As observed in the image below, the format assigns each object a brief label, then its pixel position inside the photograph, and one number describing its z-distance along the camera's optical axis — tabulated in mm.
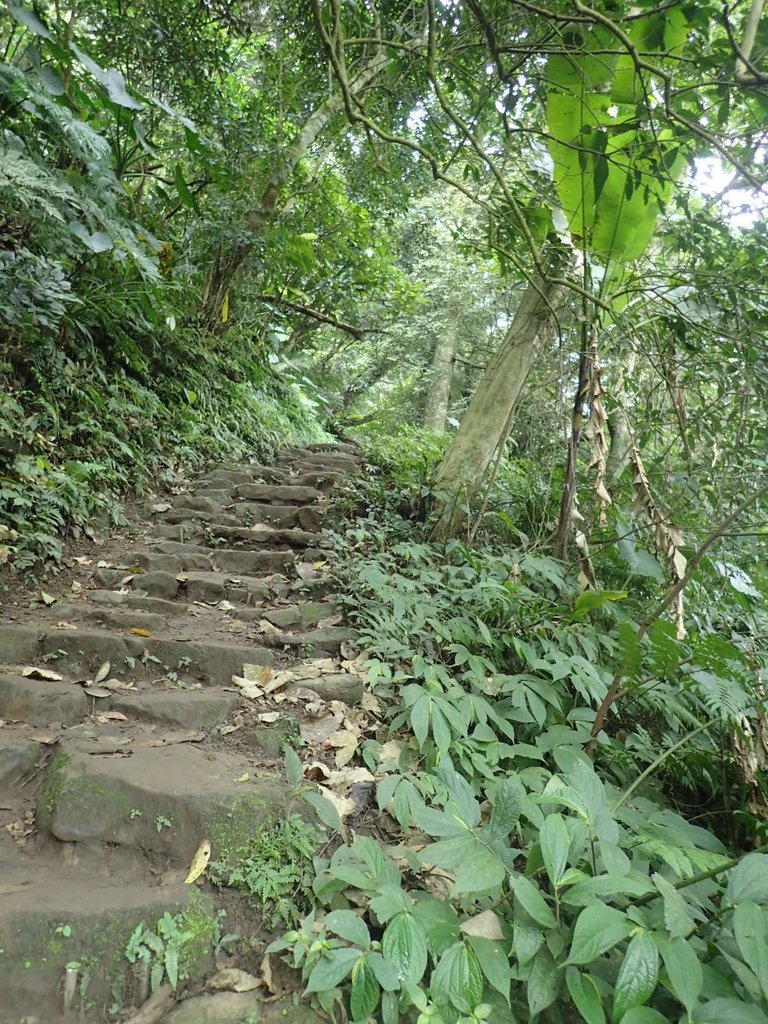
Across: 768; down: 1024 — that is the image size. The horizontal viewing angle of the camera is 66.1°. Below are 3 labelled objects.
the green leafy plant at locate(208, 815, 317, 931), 1856
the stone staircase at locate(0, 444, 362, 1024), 1671
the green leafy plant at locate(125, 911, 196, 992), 1654
